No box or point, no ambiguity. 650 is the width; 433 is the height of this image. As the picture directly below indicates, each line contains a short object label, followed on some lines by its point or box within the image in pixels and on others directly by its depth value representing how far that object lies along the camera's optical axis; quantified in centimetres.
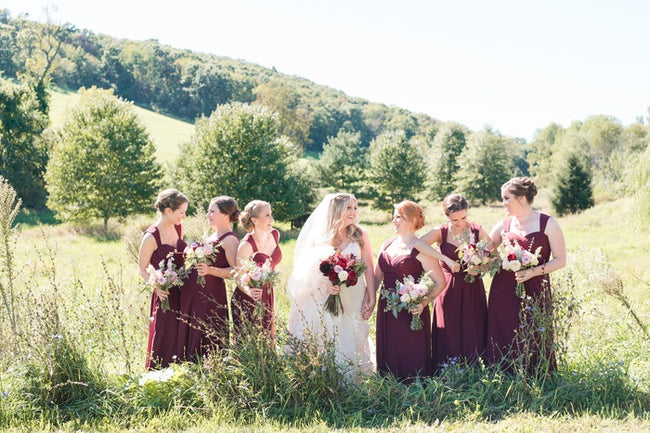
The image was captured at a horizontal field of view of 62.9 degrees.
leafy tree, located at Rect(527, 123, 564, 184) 8049
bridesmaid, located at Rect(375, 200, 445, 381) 628
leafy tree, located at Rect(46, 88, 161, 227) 3094
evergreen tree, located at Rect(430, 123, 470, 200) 6269
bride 631
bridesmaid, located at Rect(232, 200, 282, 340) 650
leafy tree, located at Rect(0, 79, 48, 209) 3778
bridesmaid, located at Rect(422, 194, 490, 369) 648
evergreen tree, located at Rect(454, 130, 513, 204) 5681
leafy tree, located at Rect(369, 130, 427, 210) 4934
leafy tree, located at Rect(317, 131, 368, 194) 5266
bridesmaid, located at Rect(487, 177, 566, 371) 608
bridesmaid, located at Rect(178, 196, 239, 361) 650
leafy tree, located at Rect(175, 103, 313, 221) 3231
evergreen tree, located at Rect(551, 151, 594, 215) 4147
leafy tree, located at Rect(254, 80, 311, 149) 7012
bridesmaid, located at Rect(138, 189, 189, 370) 640
